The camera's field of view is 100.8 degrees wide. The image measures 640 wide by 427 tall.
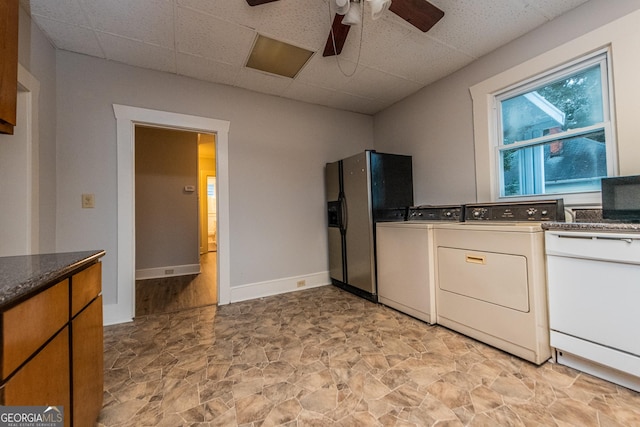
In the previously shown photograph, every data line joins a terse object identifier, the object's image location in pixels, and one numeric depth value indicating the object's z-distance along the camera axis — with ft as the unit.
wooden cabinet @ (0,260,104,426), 2.19
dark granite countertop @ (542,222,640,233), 4.49
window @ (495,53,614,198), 6.47
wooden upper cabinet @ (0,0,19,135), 3.98
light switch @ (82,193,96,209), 7.86
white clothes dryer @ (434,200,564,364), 5.57
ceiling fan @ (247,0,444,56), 5.01
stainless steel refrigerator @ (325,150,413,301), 9.56
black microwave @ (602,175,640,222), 5.24
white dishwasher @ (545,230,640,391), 4.57
